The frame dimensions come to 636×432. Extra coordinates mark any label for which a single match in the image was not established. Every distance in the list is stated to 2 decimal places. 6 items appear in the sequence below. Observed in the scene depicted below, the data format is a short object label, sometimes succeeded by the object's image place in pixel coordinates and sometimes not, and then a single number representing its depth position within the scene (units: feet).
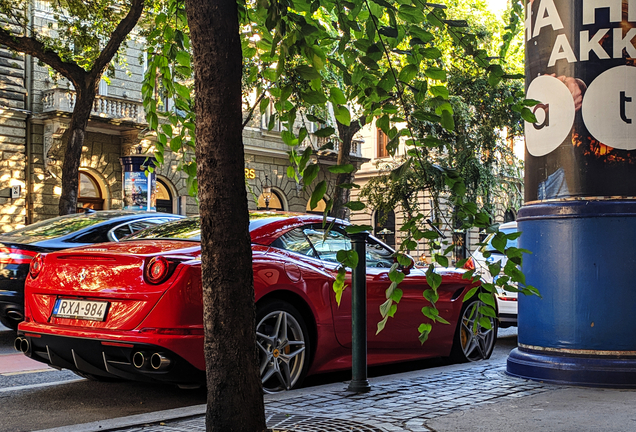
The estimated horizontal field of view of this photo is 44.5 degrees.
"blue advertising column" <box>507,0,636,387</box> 18.95
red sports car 16.83
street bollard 18.24
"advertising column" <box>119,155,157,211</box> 70.23
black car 29.09
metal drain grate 14.14
